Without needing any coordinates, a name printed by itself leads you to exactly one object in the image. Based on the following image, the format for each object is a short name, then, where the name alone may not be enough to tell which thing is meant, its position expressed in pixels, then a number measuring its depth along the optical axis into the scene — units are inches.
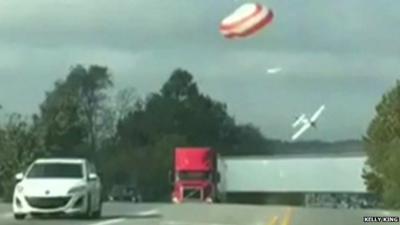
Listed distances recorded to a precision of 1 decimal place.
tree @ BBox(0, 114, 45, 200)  3371.1
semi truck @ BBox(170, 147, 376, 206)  3599.9
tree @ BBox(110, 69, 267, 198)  5241.1
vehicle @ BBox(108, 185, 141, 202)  4333.2
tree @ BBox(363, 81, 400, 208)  3344.0
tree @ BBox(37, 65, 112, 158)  3996.1
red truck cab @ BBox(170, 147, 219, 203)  2925.7
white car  1322.6
